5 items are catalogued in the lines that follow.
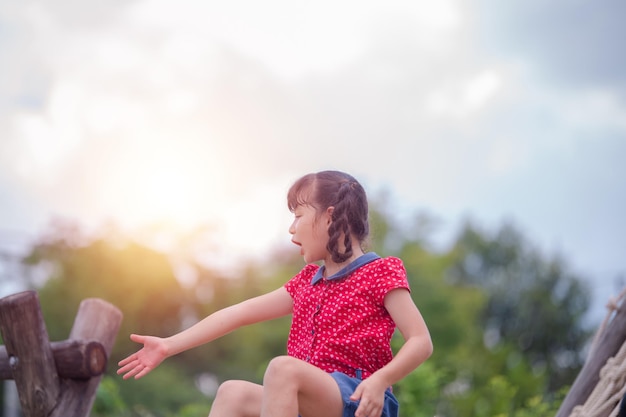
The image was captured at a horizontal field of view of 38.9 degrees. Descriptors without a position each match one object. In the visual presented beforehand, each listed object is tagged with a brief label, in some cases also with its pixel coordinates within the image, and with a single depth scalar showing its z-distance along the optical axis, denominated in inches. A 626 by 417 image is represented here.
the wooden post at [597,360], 159.9
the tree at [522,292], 997.2
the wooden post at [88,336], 172.9
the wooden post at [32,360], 167.5
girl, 116.3
